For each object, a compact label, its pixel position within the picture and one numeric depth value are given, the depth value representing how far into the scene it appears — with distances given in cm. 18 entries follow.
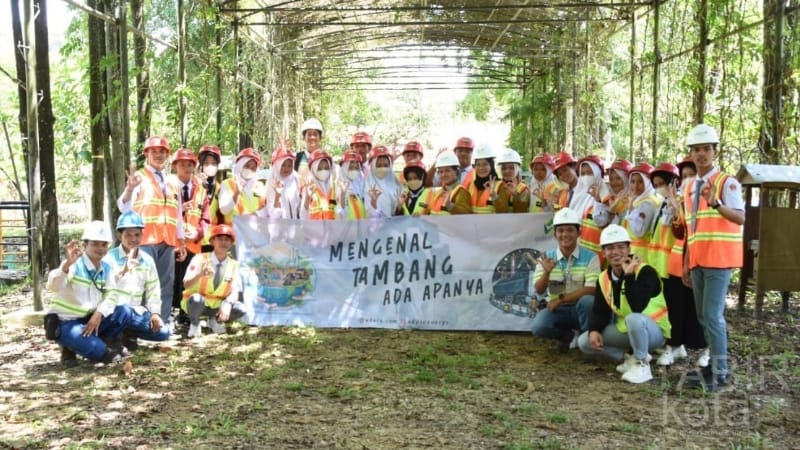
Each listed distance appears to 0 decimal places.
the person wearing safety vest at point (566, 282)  571
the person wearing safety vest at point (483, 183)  684
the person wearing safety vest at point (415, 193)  695
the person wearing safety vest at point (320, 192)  726
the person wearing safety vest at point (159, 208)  628
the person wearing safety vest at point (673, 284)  560
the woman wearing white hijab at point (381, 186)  704
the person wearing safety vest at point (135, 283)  561
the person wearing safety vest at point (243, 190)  699
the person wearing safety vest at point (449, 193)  682
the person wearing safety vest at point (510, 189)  684
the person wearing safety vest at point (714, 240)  485
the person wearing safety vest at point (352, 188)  716
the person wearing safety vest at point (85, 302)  538
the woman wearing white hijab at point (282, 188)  713
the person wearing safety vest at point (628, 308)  510
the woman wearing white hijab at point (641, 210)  580
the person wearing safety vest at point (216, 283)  652
